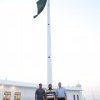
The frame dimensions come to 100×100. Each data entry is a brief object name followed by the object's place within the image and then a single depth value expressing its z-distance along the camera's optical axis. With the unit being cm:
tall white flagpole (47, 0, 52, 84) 620
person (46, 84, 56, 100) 541
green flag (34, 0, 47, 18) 697
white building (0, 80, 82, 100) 1050
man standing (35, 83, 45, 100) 544
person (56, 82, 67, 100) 561
